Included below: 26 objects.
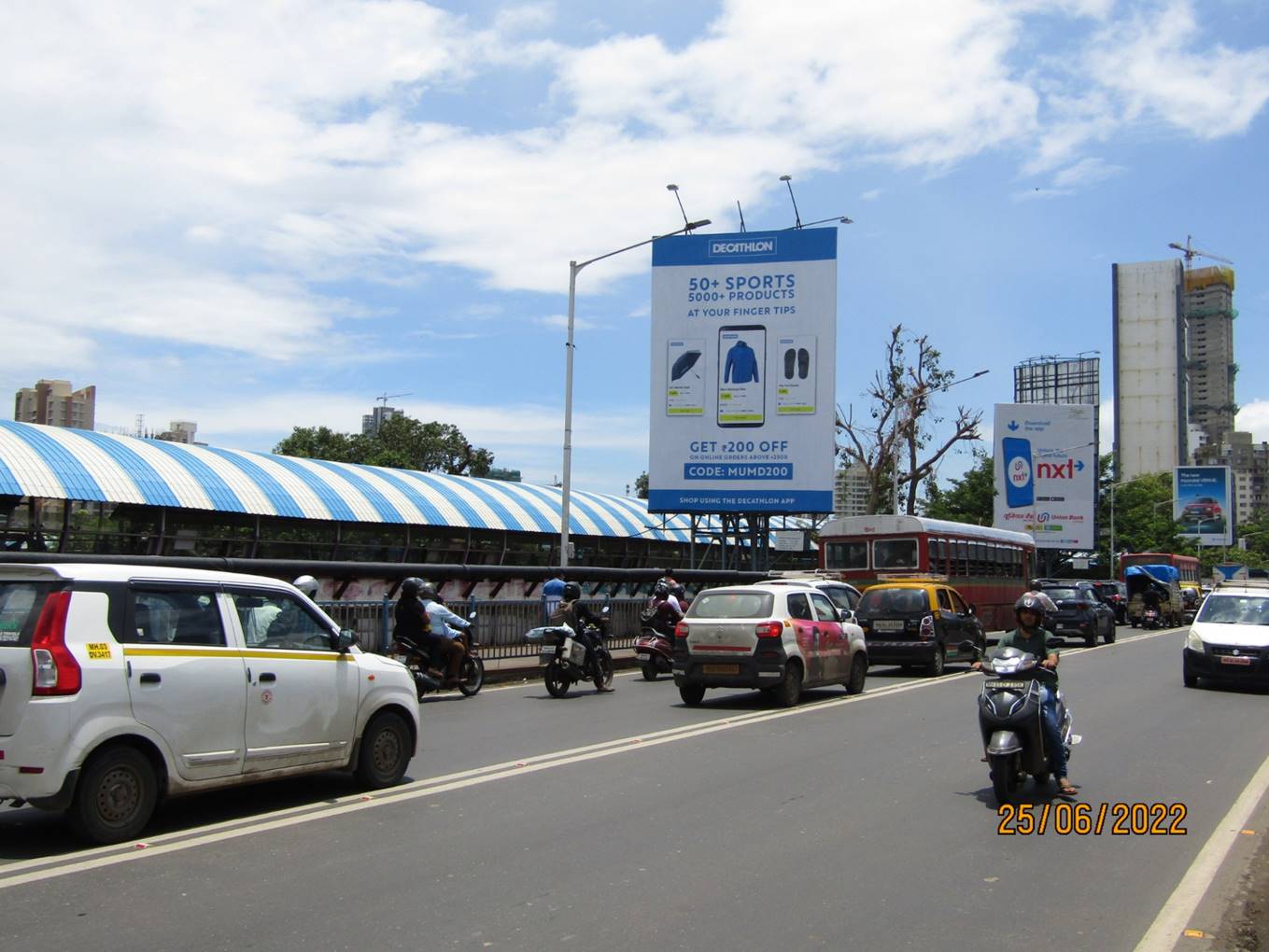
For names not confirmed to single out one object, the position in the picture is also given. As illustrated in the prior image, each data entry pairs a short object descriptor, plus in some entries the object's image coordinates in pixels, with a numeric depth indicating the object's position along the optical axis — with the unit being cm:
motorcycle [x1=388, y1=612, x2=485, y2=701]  1542
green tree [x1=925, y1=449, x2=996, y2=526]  7656
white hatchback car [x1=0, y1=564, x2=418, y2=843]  673
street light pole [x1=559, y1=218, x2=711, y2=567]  2678
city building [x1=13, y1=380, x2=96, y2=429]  10875
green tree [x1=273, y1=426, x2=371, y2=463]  6994
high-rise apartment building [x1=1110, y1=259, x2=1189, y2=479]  14188
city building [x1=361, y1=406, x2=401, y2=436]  13642
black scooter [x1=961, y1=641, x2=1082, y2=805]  847
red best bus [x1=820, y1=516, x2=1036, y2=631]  2669
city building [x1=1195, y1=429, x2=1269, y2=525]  17512
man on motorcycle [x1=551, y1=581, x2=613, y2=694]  1689
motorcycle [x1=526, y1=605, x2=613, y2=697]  1652
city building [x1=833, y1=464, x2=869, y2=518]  11438
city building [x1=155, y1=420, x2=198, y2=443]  9338
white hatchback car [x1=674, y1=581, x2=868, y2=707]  1485
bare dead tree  5375
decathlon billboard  3378
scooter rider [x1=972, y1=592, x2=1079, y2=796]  870
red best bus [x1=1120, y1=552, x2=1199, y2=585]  5397
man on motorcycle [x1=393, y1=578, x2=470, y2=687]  1553
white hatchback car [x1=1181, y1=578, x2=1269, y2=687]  1733
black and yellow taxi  2041
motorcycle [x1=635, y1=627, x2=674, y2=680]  1961
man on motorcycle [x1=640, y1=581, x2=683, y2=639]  2000
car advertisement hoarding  8869
